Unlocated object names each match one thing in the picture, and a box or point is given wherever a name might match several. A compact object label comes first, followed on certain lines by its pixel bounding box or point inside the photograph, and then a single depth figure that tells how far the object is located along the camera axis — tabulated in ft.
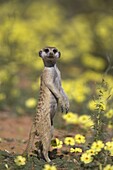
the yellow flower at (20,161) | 34.34
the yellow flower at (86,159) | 35.04
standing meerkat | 37.68
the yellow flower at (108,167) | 32.94
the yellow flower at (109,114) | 42.80
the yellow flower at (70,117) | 46.38
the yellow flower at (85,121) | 45.75
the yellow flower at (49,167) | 33.03
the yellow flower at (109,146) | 35.27
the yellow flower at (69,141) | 38.59
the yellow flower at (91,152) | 35.37
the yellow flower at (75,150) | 37.50
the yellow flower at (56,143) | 38.85
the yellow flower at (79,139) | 38.74
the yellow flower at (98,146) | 35.23
